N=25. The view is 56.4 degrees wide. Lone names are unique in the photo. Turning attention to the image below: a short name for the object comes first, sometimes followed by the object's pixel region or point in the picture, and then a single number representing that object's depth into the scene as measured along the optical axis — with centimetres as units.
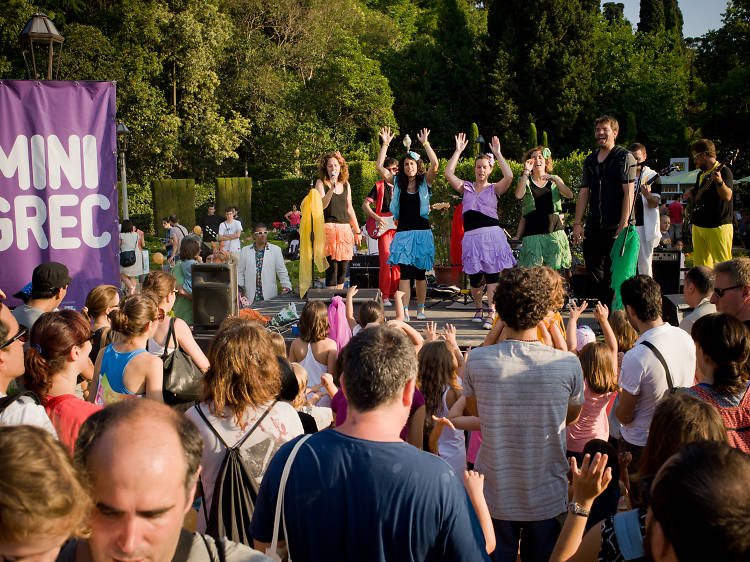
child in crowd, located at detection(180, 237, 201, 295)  739
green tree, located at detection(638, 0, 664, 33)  4894
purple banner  539
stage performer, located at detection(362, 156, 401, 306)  893
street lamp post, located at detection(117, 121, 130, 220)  1686
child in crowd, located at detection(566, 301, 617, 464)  357
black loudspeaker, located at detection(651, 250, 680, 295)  912
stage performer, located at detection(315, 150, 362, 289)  838
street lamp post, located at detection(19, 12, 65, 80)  660
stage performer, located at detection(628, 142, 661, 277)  787
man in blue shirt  181
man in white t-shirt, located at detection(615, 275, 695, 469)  314
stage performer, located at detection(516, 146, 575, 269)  757
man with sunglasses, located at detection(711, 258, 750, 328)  374
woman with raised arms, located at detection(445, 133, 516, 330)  762
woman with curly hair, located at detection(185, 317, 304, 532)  251
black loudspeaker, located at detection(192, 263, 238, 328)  724
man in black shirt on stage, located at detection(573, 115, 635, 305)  633
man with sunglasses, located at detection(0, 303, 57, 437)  248
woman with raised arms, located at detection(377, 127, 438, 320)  798
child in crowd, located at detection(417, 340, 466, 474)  329
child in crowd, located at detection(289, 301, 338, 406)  426
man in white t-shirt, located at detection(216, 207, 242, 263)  1196
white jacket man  866
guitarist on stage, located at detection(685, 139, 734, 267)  680
